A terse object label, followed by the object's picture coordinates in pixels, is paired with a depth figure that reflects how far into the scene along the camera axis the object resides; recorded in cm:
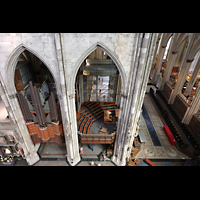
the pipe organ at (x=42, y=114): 1058
